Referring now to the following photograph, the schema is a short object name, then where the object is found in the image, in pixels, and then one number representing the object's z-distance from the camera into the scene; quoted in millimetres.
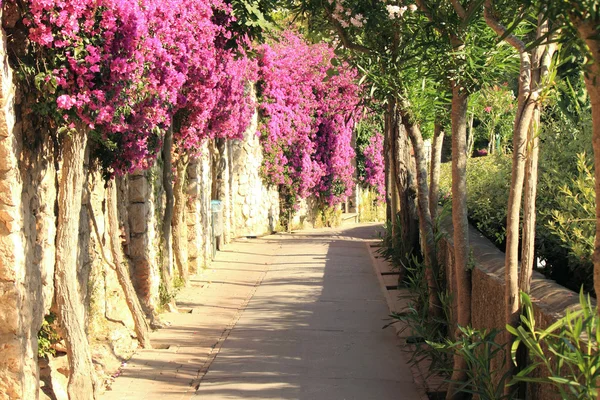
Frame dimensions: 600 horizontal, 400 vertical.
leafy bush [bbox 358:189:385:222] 28386
